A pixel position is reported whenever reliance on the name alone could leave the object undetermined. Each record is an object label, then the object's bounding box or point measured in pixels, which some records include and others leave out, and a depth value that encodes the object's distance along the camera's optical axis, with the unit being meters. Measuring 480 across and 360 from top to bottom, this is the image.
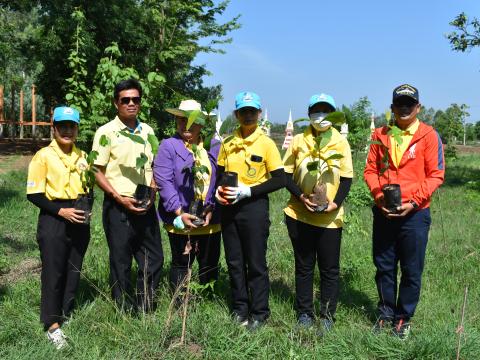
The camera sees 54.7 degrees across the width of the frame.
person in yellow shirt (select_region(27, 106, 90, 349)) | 3.21
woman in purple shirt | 3.49
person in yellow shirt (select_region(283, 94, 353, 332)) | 3.43
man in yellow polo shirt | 3.38
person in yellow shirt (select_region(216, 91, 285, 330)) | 3.38
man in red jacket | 3.28
